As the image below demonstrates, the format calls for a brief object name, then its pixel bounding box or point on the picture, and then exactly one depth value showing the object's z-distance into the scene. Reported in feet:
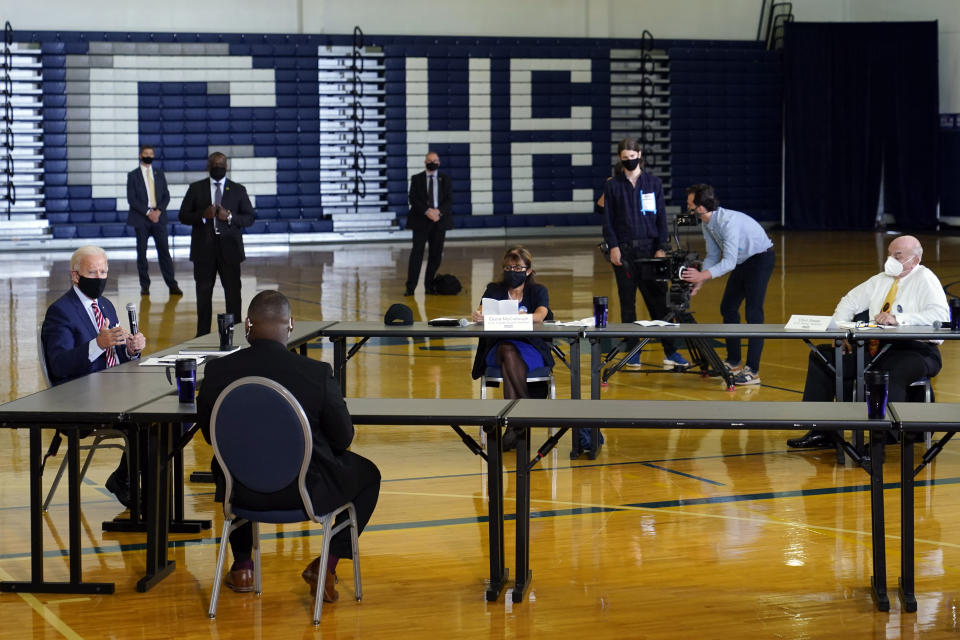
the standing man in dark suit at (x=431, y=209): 46.16
